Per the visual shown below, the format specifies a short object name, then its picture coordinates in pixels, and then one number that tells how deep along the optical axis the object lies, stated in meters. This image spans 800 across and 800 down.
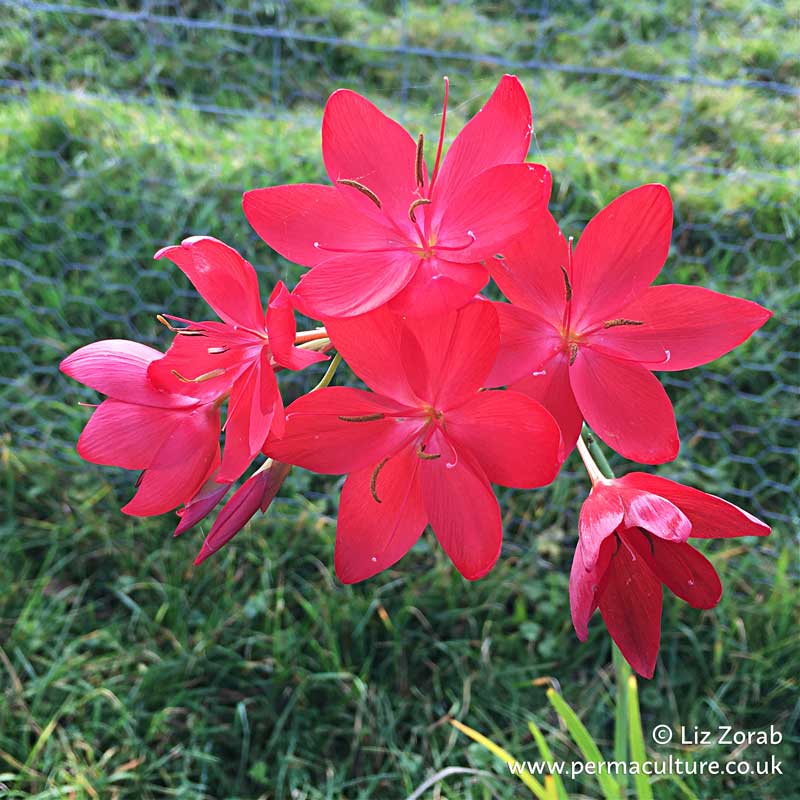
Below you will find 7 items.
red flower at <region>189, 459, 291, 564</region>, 0.18
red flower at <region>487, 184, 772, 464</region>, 0.17
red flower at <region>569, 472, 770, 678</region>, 0.16
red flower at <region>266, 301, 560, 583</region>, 0.16
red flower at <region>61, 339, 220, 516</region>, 0.18
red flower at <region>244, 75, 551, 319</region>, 0.15
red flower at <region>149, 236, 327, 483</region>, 0.16
